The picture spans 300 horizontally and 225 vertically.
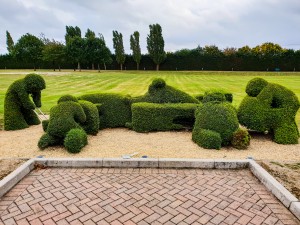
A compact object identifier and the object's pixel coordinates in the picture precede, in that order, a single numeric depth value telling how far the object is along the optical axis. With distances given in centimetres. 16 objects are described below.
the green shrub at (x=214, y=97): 828
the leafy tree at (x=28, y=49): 5150
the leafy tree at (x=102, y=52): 4912
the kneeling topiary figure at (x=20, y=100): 872
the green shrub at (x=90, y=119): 846
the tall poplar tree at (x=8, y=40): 8591
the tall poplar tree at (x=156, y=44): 5166
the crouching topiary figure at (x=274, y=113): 795
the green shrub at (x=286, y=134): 780
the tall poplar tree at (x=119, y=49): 5441
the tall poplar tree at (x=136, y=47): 5381
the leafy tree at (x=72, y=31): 6219
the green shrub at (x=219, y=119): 747
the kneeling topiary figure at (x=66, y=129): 687
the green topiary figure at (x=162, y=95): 964
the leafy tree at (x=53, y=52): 5078
